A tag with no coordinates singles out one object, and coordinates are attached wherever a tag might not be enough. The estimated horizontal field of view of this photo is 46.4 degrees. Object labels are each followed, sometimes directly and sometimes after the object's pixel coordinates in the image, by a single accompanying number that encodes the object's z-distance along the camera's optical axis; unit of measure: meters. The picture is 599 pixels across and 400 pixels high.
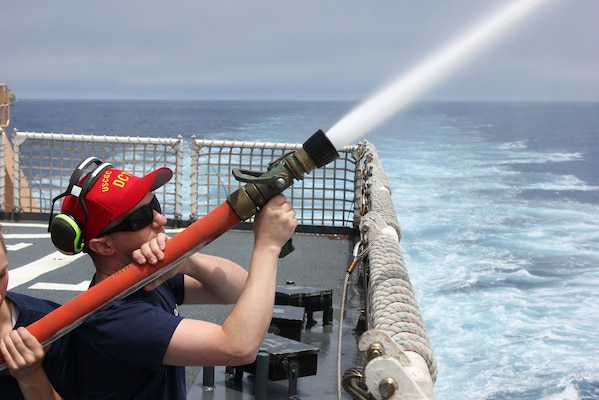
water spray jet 1.71
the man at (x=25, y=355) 1.68
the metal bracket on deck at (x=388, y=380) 1.54
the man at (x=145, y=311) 1.66
